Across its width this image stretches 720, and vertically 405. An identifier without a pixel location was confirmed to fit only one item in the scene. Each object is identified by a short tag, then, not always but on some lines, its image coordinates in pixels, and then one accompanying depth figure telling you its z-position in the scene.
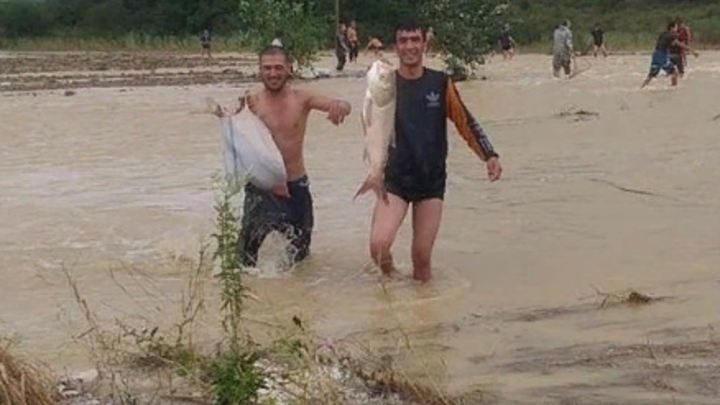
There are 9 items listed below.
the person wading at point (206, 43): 47.84
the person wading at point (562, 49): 27.09
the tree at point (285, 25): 28.81
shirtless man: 7.84
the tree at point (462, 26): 27.97
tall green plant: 4.99
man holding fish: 7.18
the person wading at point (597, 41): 38.03
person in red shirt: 26.00
